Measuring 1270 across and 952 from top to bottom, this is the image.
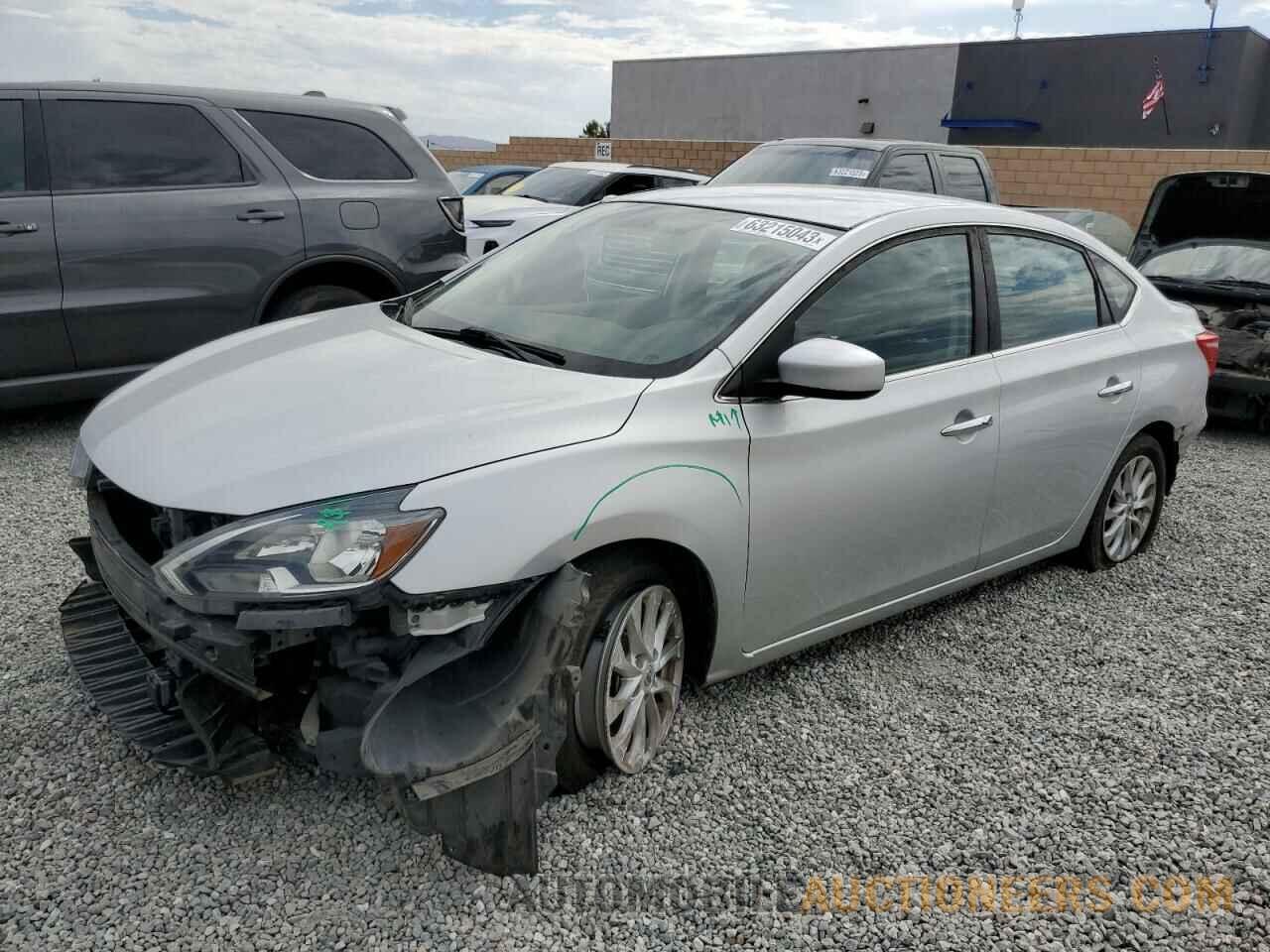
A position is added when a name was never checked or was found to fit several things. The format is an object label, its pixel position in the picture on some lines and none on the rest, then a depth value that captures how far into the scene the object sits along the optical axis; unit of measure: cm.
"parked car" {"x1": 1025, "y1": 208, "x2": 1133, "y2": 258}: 1179
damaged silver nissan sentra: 243
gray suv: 544
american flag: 2772
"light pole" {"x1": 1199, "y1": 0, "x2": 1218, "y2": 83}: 2786
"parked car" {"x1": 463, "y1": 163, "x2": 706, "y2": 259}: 931
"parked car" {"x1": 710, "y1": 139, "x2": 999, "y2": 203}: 825
